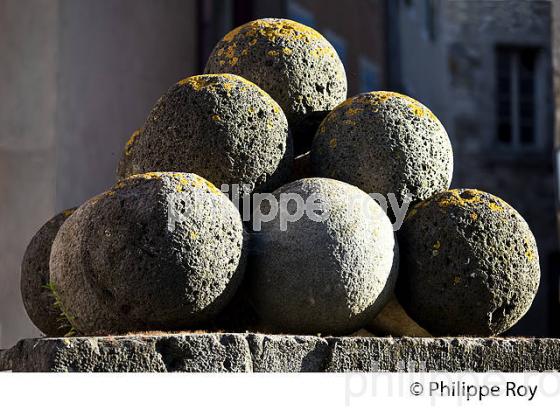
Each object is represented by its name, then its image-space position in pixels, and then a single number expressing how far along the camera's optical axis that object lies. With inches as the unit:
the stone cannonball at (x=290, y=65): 191.0
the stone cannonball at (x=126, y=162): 188.2
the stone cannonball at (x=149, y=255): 155.4
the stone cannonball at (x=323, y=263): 163.3
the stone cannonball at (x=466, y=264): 171.9
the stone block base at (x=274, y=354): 140.6
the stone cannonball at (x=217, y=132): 172.6
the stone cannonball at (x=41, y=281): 186.9
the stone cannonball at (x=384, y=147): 180.1
